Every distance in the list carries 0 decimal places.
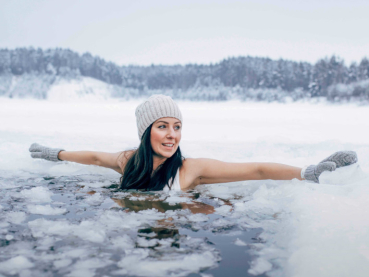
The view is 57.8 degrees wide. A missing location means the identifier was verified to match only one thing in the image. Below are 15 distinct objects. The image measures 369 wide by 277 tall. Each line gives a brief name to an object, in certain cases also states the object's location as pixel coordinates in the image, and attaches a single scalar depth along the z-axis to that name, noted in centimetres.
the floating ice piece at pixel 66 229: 177
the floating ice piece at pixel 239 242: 170
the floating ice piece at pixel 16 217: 199
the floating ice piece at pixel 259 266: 143
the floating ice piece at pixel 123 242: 165
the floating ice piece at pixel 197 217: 207
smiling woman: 280
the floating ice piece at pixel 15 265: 140
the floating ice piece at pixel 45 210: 220
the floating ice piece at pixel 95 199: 246
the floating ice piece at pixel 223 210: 224
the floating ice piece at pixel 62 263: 144
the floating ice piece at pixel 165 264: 141
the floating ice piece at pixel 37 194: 253
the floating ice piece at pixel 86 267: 139
